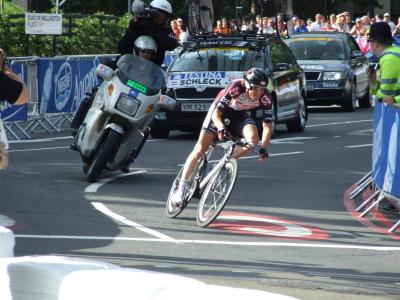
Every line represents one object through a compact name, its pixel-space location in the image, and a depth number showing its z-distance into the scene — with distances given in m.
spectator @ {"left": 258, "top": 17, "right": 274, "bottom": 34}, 31.96
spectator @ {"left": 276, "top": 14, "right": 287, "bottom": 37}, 32.00
